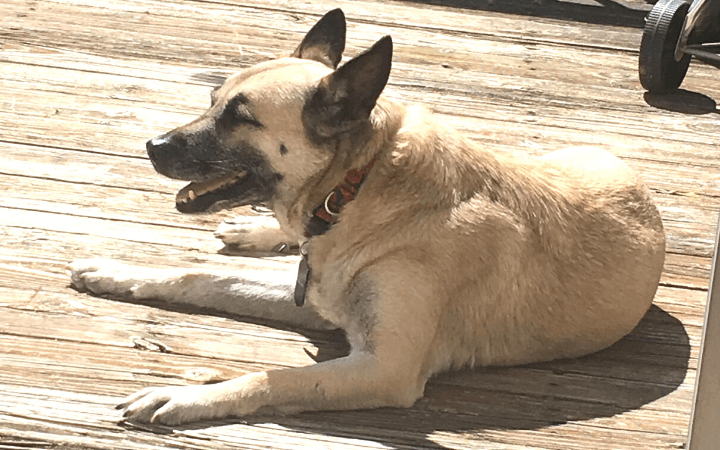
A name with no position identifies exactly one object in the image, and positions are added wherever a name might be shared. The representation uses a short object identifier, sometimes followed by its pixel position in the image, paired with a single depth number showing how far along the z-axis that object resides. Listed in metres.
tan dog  2.76
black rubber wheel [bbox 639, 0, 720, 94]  4.72
